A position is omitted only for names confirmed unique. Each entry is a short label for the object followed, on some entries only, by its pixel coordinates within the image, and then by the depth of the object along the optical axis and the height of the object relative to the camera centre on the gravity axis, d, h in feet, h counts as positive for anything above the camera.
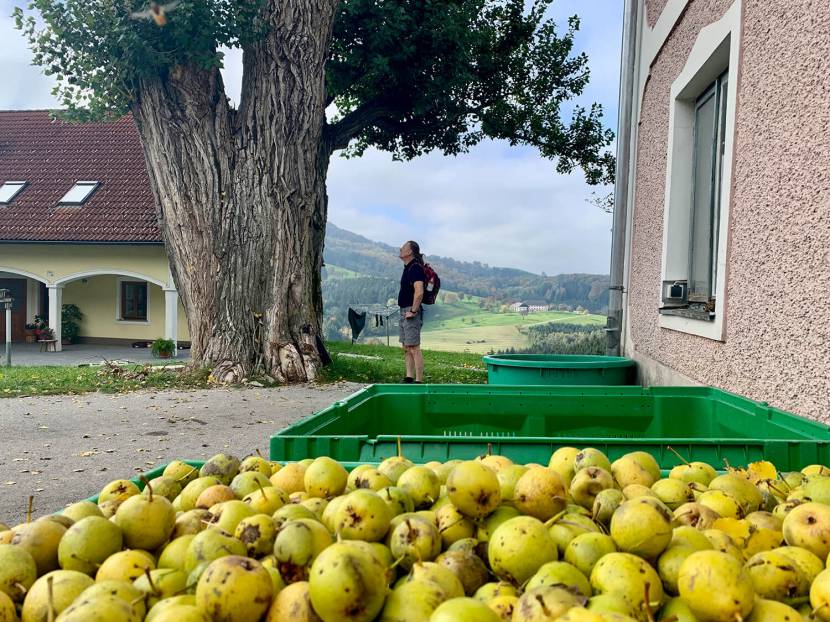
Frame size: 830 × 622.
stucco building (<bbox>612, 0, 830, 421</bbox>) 11.76 +2.16
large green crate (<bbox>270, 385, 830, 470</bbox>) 11.46 -1.93
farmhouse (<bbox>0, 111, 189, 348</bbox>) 73.82 +5.37
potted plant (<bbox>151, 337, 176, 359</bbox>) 66.33 -5.59
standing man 33.78 -0.33
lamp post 55.51 -3.23
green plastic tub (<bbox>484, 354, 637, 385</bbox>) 16.11 -1.72
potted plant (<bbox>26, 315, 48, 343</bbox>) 78.74 -4.66
